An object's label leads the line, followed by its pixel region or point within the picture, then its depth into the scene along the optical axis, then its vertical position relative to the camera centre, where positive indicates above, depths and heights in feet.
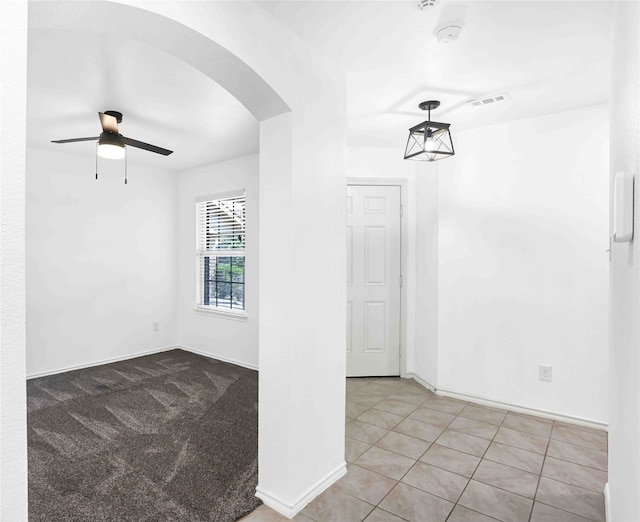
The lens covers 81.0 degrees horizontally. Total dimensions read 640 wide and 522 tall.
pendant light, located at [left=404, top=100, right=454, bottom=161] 8.77 +3.06
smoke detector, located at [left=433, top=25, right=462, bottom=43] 6.08 +3.78
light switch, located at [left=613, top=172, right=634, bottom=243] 3.11 +0.48
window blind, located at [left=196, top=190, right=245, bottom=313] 15.48 +0.42
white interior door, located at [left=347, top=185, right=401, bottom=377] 13.42 -1.24
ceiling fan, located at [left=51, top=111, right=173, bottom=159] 9.29 +3.14
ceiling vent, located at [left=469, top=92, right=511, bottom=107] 8.86 +3.92
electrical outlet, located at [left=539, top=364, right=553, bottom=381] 10.00 -2.95
